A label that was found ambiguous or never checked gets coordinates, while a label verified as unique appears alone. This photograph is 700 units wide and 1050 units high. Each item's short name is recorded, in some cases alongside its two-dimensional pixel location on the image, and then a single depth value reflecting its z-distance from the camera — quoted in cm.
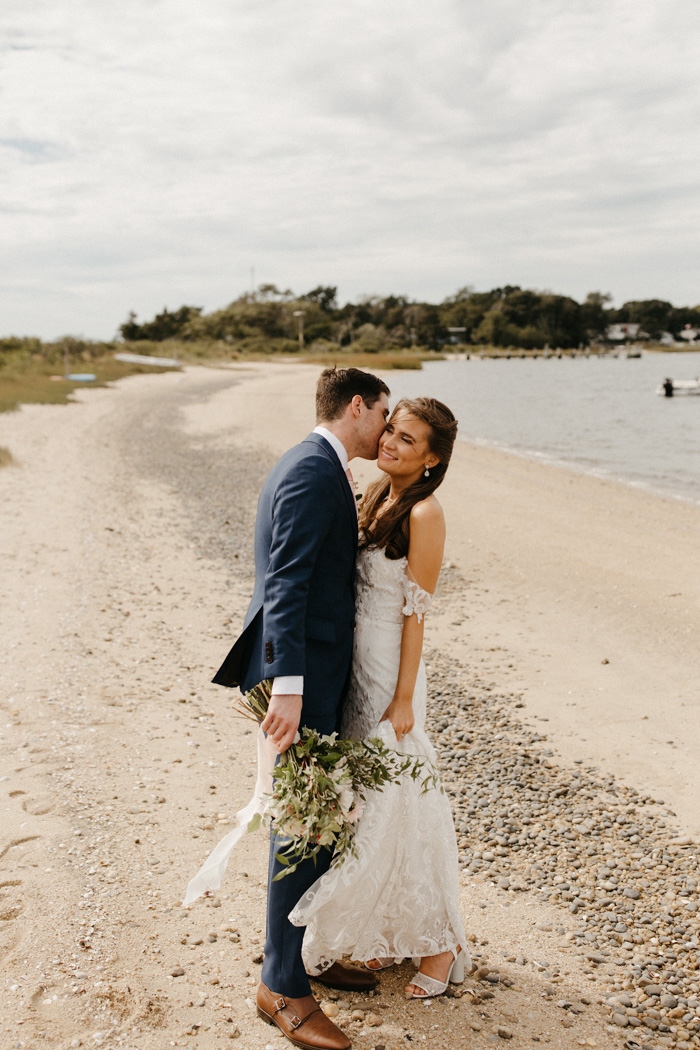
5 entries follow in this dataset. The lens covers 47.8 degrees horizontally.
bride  296
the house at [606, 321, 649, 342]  17250
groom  265
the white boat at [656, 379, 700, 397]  5319
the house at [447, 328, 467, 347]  14912
